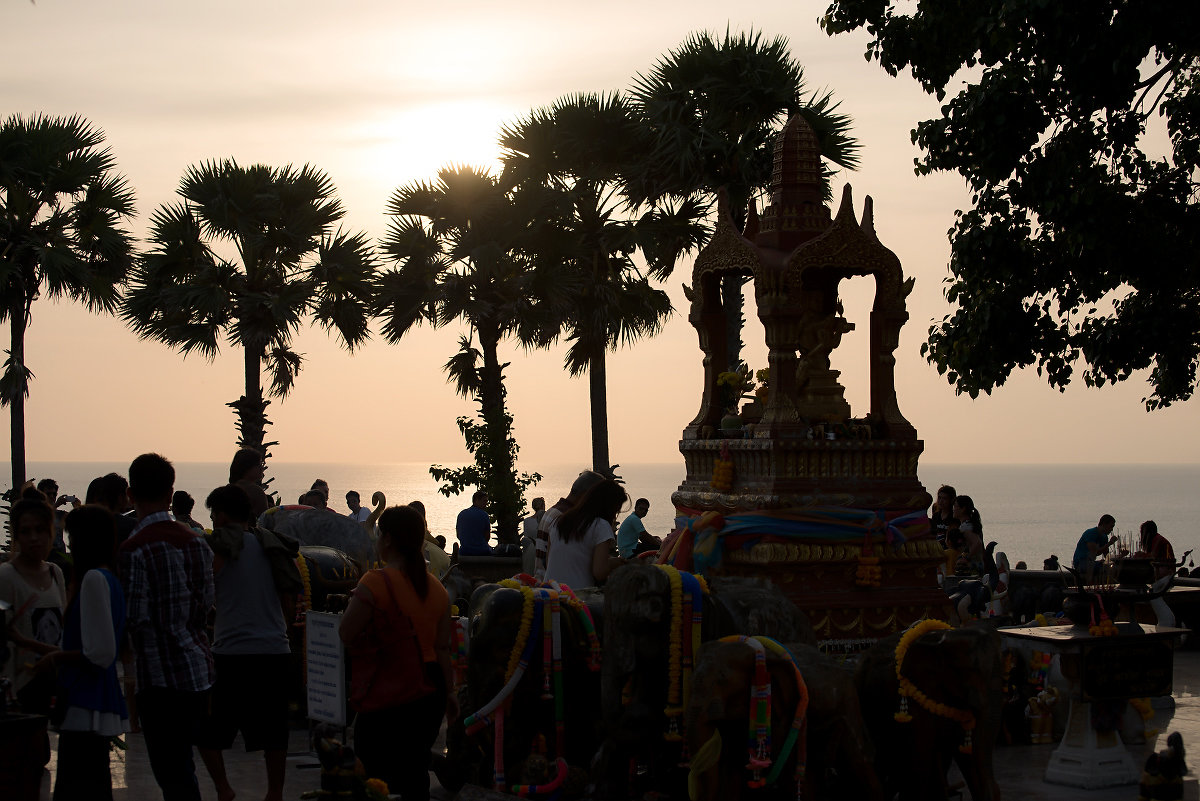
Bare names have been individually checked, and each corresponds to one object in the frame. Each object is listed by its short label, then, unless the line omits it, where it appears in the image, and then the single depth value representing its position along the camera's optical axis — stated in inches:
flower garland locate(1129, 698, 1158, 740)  386.9
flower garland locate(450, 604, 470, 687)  366.3
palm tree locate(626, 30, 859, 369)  856.9
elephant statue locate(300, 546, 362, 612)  398.6
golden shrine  423.8
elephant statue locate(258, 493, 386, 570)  442.3
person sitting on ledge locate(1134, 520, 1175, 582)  597.0
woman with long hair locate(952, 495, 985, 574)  524.2
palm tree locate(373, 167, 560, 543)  957.8
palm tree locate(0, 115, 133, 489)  981.8
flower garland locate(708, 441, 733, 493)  444.1
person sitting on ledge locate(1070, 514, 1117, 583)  591.8
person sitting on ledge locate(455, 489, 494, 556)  725.9
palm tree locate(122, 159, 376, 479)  946.1
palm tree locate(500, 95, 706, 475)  935.7
